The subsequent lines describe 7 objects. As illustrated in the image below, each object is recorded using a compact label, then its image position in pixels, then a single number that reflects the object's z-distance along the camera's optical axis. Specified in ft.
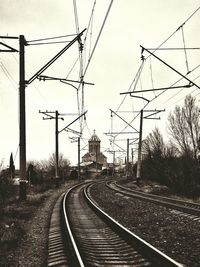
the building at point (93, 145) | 601.21
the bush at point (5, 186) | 73.79
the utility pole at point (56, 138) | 138.01
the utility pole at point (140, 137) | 130.82
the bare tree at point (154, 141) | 241.51
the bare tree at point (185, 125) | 158.02
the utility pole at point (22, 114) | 69.36
